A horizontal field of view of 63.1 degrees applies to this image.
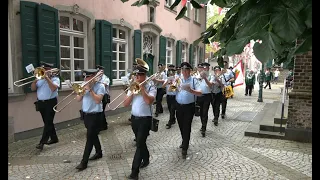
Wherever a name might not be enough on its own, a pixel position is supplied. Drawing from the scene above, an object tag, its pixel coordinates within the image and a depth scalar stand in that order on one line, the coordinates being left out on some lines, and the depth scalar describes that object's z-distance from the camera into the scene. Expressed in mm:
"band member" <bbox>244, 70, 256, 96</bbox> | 17188
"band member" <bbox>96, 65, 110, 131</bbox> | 7396
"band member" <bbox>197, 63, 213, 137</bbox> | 7475
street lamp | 14545
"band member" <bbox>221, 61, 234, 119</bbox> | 9742
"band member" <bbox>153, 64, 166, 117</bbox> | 10352
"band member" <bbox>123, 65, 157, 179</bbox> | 4531
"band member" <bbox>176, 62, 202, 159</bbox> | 5582
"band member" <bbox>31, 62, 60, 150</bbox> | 5949
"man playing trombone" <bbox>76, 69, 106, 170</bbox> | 4922
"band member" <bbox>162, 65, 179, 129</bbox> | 8320
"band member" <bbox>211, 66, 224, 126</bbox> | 8619
